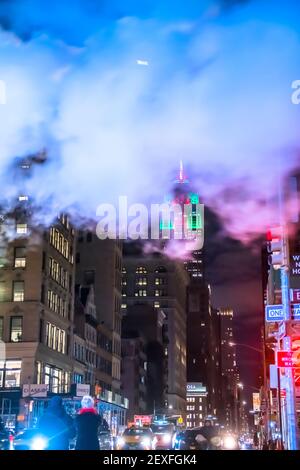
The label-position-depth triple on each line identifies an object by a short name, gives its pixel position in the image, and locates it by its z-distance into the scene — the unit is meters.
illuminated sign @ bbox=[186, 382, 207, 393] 199.38
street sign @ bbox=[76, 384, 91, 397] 55.88
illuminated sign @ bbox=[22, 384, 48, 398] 50.12
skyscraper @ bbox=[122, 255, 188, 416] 161.75
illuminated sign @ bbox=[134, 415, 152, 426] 82.78
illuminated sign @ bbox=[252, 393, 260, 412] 90.35
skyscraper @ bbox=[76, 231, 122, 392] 92.31
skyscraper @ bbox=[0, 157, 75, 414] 53.81
